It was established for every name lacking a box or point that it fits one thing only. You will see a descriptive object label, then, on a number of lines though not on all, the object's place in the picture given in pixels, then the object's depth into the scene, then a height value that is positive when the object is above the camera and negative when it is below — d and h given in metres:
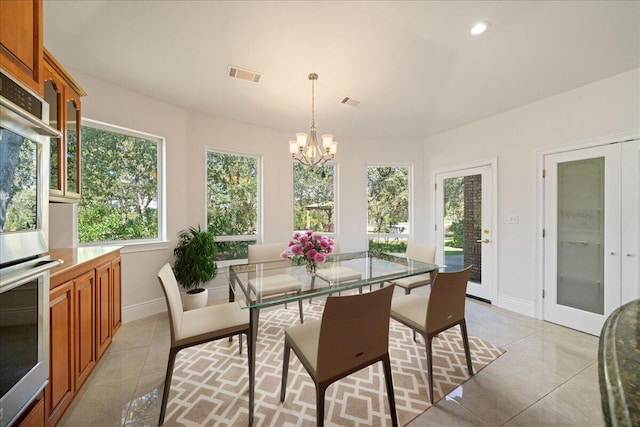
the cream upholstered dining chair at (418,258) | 2.83 -0.57
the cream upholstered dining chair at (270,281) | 1.90 -0.60
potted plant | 3.05 -0.68
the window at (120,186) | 2.72 +0.33
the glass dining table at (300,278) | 1.61 -0.59
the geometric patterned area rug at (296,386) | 1.57 -1.32
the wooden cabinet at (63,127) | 1.76 +0.69
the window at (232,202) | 3.72 +0.18
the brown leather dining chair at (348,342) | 1.27 -0.73
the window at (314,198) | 4.35 +0.27
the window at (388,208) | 4.61 +0.09
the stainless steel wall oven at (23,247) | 0.89 -0.14
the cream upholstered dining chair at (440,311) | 1.72 -0.78
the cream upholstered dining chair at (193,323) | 1.55 -0.80
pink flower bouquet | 2.29 -0.35
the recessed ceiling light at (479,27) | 1.80 +1.40
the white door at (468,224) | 3.57 -0.18
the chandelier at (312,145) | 2.47 +0.71
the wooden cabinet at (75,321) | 1.39 -0.75
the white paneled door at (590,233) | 2.41 -0.22
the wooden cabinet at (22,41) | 0.96 +0.73
